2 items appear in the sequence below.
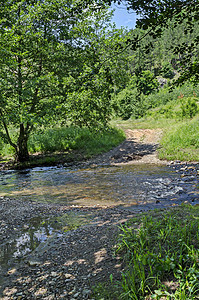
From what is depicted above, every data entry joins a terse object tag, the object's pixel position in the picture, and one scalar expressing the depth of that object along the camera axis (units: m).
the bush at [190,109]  20.39
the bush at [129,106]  31.64
